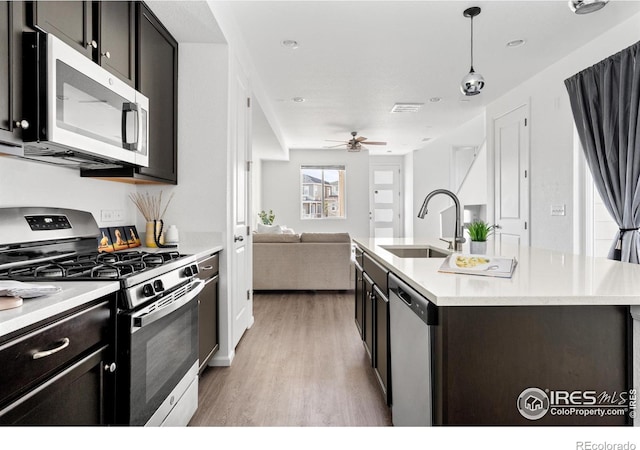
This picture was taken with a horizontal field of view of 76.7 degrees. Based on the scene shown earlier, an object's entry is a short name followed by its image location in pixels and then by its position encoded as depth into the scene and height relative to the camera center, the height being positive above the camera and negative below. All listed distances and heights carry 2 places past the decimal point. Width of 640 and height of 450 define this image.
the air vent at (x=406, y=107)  5.45 +1.58
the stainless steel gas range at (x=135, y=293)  1.42 -0.29
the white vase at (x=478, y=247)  1.96 -0.12
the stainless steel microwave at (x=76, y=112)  1.49 +0.48
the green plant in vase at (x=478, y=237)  1.96 -0.07
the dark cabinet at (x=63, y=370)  0.94 -0.40
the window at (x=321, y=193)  9.54 +0.68
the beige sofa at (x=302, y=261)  5.38 -0.52
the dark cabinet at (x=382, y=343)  1.96 -0.63
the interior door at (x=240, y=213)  3.06 +0.08
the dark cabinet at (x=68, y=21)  1.50 +0.81
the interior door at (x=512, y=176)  4.62 +0.56
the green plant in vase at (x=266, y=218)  8.79 +0.08
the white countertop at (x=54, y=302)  0.91 -0.21
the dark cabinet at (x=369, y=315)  2.40 -0.59
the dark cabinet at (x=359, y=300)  2.94 -0.60
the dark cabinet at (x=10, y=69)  1.35 +0.53
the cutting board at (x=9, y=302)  0.97 -0.20
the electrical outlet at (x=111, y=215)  2.57 +0.04
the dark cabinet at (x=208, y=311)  2.43 -0.57
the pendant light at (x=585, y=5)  1.90 +1.03
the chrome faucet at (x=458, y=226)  2.26 -0.02
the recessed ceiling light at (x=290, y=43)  3.40 +1.52
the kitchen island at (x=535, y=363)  1.17 -0.41
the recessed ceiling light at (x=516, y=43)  3.41 +1.53
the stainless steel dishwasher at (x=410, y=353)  1.27 -0.48
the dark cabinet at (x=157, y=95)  2.34 +0.81
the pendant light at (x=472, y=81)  2.85 +0.99
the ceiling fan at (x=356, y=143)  7.04 +1.41
